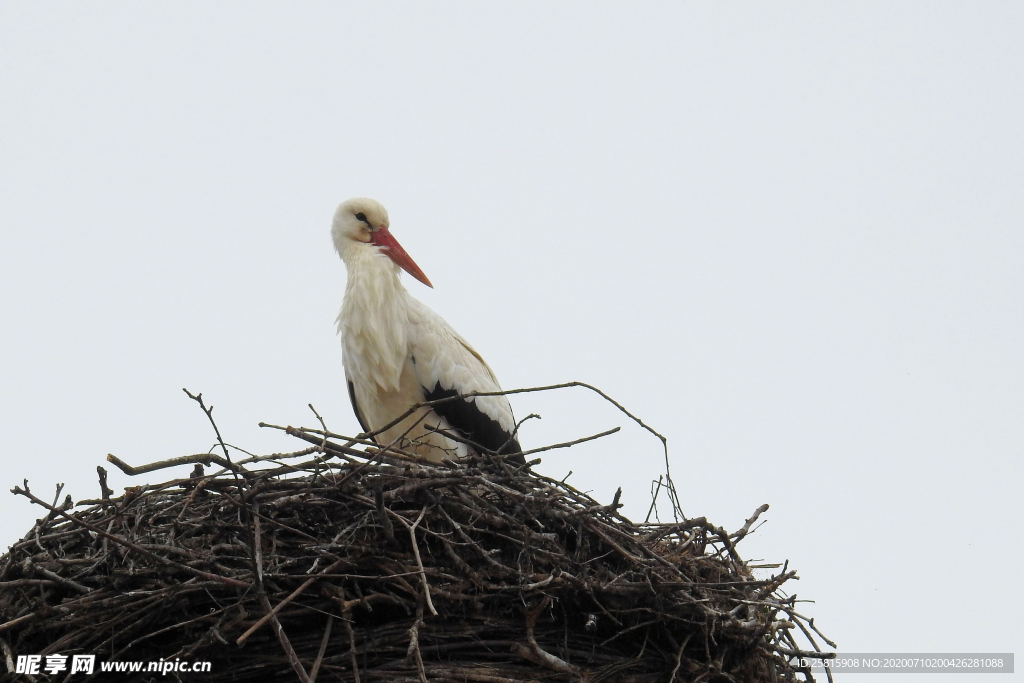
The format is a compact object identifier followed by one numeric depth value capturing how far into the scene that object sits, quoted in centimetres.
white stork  823
